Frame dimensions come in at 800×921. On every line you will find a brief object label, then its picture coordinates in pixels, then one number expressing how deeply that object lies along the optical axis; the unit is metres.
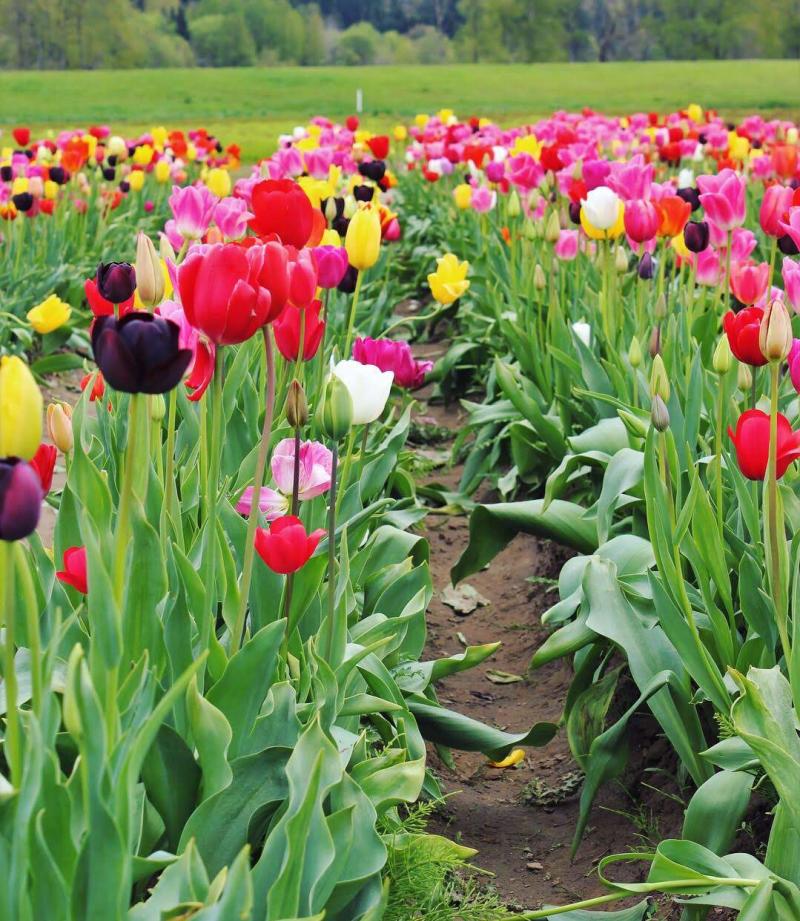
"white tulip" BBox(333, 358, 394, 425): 1.84
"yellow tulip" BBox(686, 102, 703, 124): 9.01
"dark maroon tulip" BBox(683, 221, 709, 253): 2.89
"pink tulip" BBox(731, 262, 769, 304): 2.65
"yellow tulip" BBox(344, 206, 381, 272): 2.42
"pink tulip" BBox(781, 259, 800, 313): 2.11
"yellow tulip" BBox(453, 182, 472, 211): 5.94
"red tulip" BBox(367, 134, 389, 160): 6.65
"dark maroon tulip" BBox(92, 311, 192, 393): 1.21
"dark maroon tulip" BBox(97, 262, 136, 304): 1.81
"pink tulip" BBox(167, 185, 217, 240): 2.74
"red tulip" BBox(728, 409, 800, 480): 1.83
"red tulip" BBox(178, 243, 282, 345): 1.48
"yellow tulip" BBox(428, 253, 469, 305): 3.54
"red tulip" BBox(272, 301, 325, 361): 2.19
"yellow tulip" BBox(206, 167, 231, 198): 4.29
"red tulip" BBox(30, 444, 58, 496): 1.75
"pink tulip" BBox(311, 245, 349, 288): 2.38
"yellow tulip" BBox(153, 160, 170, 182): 7.31
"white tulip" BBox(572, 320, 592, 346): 3.84
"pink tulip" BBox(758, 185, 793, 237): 2.88
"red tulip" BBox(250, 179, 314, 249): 2.18
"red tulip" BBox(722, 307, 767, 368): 1.95
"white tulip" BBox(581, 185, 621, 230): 3.42
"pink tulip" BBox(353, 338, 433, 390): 2.41
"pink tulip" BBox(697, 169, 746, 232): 3.08
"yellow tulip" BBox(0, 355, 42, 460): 1.07
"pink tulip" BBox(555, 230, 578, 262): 4.37
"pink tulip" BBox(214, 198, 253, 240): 2.84
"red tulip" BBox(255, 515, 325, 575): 1.66
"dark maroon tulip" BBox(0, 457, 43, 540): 1.04
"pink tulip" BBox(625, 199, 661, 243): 3.19
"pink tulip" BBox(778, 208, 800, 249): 2.27
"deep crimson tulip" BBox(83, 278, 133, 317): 2.19
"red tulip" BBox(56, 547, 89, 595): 1.66
